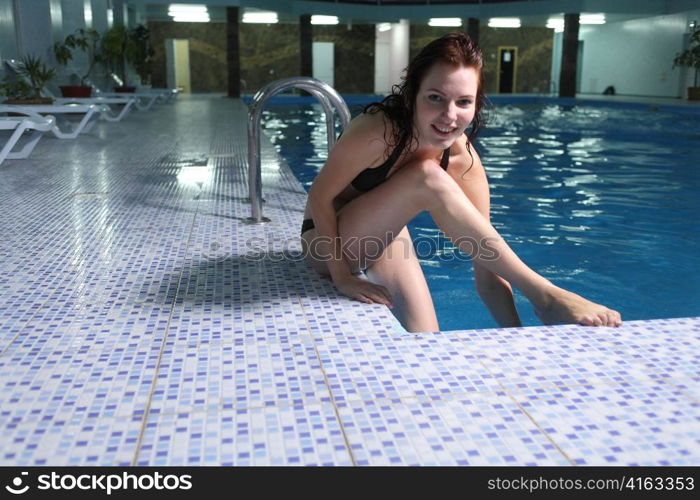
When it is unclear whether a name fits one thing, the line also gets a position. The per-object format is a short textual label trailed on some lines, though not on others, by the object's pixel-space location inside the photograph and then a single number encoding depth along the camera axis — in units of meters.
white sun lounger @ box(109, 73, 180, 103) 14.06
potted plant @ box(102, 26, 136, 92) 13.16
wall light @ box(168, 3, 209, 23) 17.77
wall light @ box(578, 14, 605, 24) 19.30
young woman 1.81
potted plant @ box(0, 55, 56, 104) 7.95
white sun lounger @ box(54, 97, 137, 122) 8.43
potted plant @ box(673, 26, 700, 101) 15.85
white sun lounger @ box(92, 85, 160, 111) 11.29
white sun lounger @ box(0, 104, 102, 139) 6.33
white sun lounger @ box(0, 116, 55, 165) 5.02
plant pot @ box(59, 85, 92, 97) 10.22
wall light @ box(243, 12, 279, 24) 19.58
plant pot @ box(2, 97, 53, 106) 7.49
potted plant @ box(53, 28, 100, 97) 10.26
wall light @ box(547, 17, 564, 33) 20.47
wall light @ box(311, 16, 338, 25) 20.28
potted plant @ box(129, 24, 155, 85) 15.39
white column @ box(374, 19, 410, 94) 23.47
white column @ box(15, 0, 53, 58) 9.60
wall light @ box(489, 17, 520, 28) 19.88
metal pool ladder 2.97
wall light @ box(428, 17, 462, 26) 19.94
